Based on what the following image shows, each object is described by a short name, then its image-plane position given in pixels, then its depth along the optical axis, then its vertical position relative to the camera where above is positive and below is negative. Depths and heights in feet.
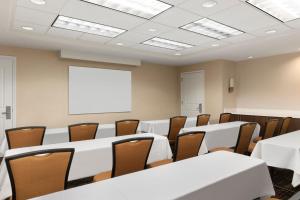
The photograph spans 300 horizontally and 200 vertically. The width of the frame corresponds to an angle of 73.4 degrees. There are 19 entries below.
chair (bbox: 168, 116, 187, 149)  14.03 -1.85
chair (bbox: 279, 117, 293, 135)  14.49 -1.85
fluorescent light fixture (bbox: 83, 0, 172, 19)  8.82 +4.34
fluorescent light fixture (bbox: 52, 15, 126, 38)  11.12 +4.44
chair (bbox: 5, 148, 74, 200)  5.02 -1.88
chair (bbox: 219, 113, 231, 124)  16.80 -1.49
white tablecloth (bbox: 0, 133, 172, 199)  7.29 -2.13
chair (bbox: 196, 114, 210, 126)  15.82 -1.55
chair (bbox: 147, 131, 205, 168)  7.67 -1.77
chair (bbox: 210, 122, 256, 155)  10.27 -1.97
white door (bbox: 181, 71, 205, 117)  22.85 +0.83
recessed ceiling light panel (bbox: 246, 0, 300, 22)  8.83 +4.35
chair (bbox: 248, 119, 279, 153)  12.23 -1.84
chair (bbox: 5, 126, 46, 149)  9.11 -1.69
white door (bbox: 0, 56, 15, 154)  15.21 +0.57
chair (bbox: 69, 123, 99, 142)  10.45 -1.66
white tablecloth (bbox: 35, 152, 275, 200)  3.64 -1.69
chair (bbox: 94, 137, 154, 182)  6.55 -1.84
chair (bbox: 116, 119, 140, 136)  11.92 -1.61
